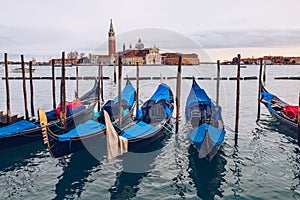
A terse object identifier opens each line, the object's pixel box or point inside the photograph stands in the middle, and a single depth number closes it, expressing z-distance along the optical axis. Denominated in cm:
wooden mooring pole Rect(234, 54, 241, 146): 1316
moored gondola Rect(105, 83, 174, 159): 920
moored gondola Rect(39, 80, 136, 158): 967
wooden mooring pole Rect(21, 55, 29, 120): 1688
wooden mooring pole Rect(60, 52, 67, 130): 1228
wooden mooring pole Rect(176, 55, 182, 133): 1308
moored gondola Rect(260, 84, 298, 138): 1431
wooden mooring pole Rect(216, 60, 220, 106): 1822
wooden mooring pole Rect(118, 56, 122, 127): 1251
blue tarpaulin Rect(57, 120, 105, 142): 1025
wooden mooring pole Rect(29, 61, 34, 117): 1994
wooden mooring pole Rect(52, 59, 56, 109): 1896
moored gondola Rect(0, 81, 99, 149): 1160
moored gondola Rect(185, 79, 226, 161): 1008
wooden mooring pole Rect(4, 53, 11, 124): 1419
